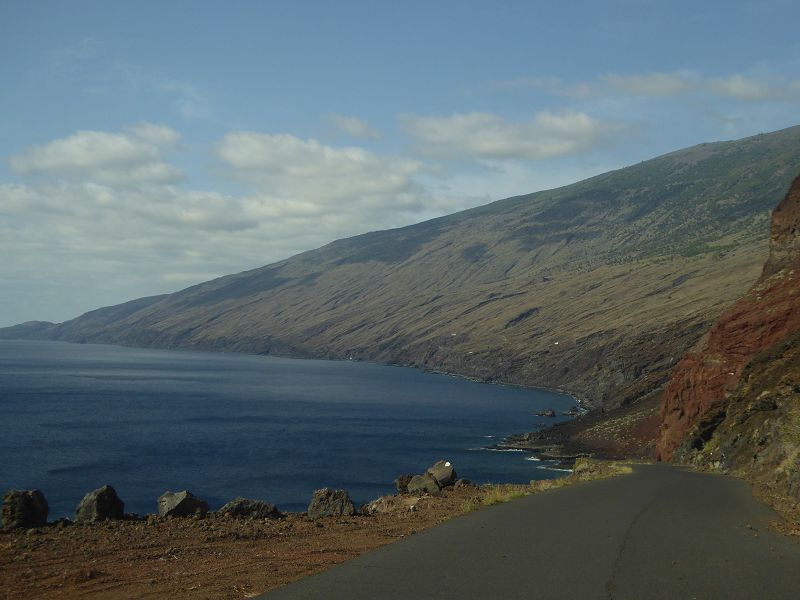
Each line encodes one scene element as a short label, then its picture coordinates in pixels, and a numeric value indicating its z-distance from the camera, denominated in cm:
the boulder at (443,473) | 2256
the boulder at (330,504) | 1894
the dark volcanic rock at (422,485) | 2180
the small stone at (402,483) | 2358
